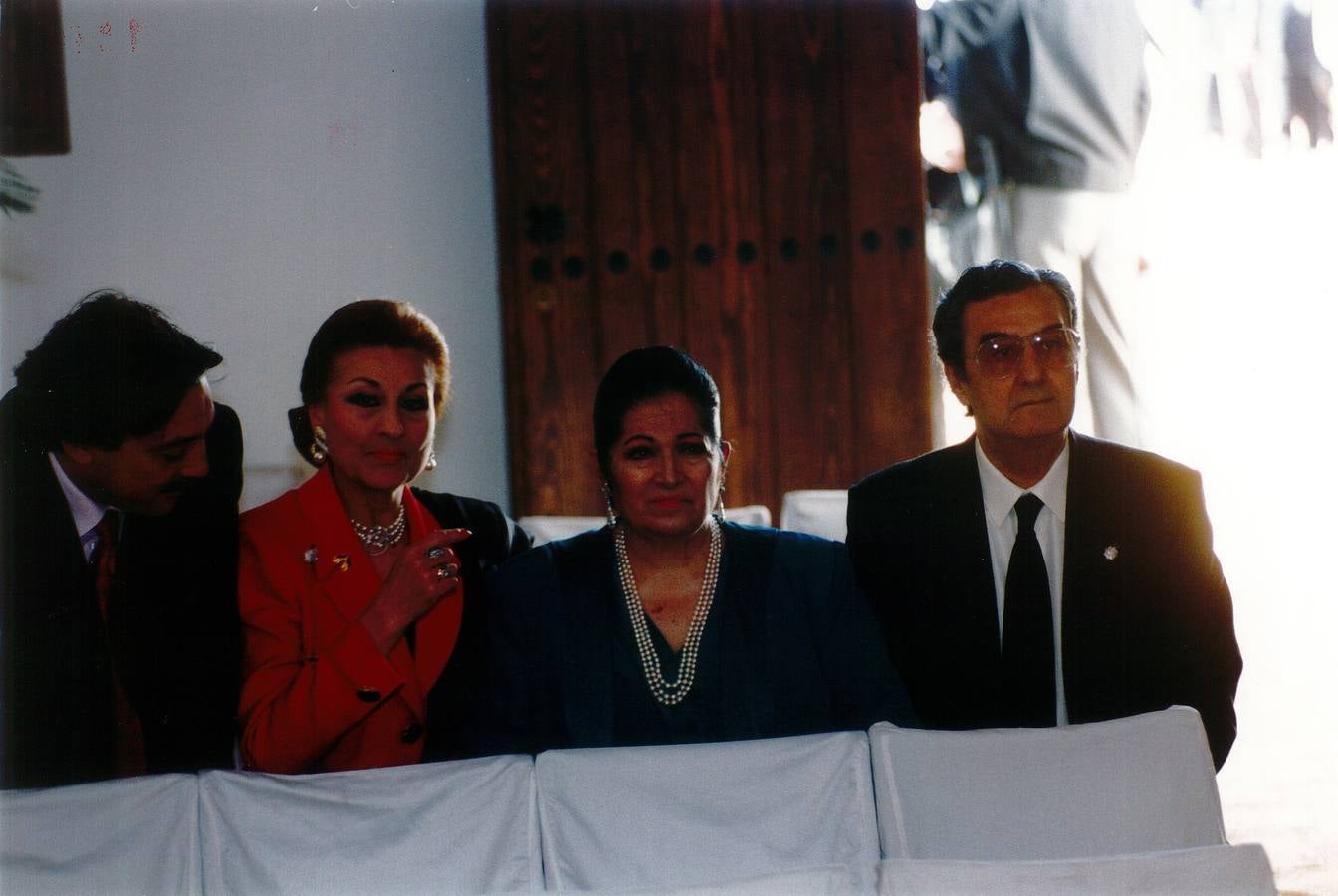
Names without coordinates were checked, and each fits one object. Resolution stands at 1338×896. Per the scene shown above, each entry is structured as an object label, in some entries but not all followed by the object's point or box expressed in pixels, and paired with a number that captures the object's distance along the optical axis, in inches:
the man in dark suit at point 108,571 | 73.5
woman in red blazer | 72.4
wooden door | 140.3
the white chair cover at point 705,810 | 60.3
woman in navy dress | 74.7
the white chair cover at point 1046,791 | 60.3
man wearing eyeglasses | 82.7
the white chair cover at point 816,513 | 101.8
